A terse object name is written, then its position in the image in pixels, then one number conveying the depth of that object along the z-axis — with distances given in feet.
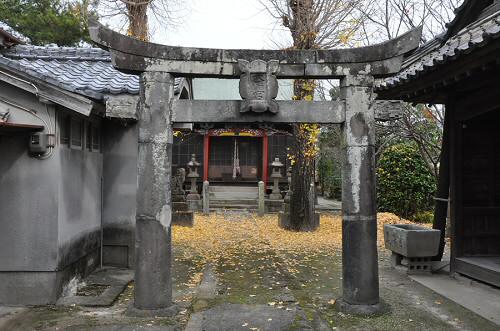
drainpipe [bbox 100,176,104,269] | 32.64
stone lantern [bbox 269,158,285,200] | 78.43
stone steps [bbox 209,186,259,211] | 81.10
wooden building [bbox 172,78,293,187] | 92.68
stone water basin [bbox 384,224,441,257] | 31.04
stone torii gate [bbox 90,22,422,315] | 22.49
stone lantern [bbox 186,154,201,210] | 76.74
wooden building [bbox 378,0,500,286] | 28.53
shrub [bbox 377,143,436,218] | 62.03
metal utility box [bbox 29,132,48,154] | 23.78
